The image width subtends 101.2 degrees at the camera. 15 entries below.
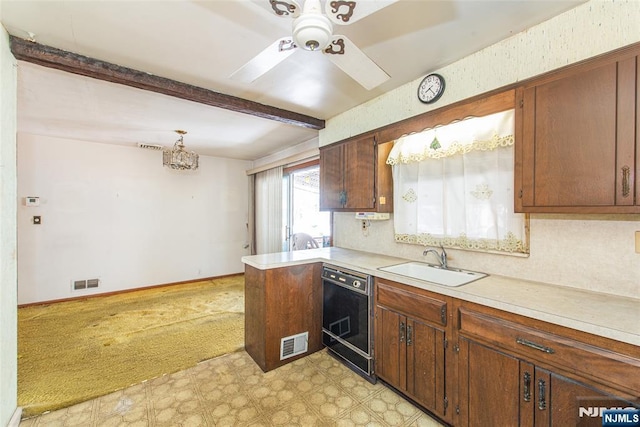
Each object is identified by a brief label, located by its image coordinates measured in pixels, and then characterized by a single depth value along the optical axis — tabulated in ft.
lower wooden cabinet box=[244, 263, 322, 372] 7.54
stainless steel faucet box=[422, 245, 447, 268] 7.01
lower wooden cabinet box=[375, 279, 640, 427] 3.59
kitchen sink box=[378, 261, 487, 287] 6.02
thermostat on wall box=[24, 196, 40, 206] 12.24
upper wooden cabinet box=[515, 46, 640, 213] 4.04
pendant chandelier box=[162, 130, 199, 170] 12.44
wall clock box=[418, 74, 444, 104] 6.89
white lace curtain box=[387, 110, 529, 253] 5.89
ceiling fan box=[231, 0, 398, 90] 3.51
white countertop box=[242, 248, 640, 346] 3.56
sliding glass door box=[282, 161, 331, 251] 14.14
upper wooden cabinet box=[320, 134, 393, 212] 8.41
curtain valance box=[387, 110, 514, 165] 5.81
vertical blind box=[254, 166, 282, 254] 15.74
